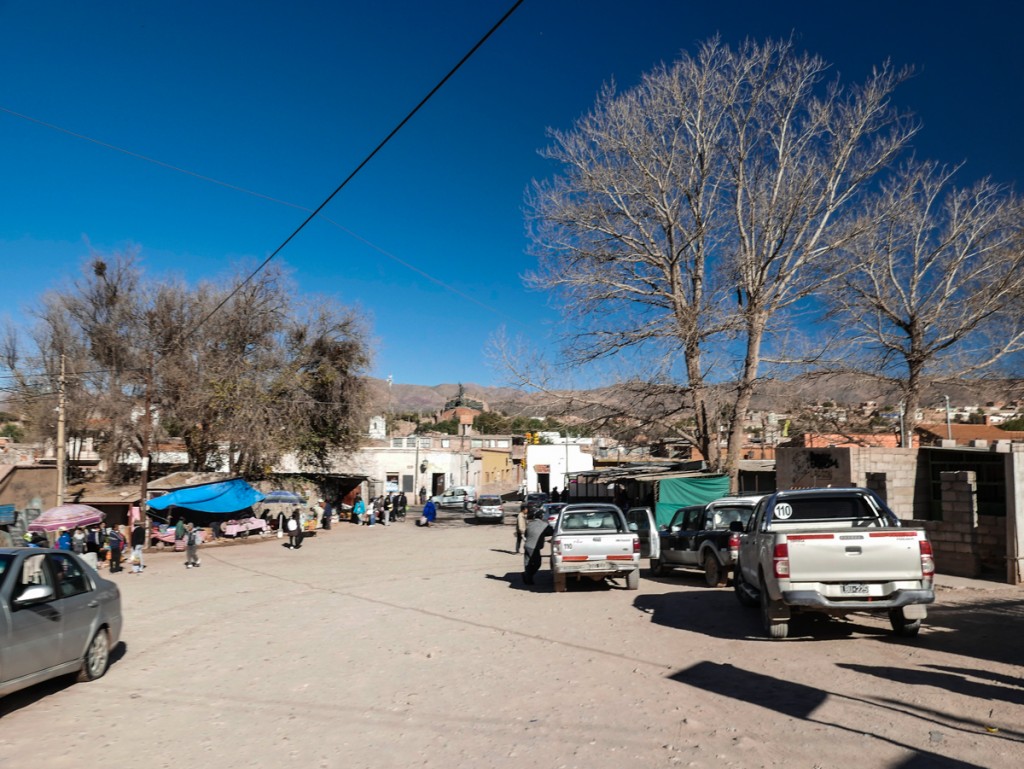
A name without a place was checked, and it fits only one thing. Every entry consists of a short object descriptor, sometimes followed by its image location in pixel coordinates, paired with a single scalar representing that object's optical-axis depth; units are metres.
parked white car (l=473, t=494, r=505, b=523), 42.62
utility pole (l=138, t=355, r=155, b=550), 28.20
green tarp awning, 26.78
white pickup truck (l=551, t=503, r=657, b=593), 14.65
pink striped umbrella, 24.22
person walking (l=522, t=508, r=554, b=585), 16.39
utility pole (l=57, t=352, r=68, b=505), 28.83
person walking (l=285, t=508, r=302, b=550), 28.48
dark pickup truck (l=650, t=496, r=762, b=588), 15.09
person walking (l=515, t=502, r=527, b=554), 23.14
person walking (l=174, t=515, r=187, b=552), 28.19
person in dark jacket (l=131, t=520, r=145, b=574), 21.75
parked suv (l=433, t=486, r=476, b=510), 49.53
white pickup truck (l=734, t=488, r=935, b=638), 8.63
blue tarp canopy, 29.59
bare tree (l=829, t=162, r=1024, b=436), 32.84
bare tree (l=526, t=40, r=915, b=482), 28.28
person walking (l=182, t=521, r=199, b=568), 22.66
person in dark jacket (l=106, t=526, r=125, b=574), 21.52
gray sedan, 6.57
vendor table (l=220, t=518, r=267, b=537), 31.08
